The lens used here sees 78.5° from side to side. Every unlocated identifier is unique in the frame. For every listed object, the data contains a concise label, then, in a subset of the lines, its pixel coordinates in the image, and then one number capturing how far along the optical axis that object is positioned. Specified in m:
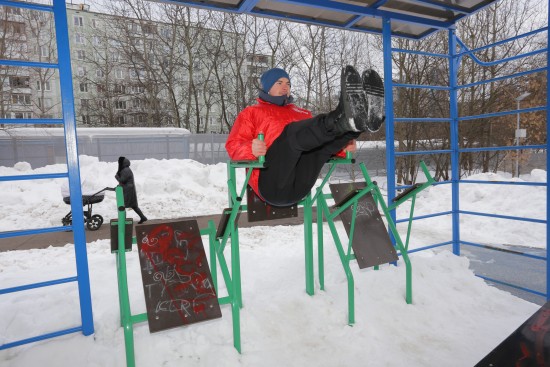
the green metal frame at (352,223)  2.45
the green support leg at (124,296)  1.91
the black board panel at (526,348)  1.13
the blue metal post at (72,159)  2.09
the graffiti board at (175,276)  1.99
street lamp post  8.35
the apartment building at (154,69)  15.45
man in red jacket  1.66
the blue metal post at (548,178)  2.61
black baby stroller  6.32
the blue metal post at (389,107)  3.29
